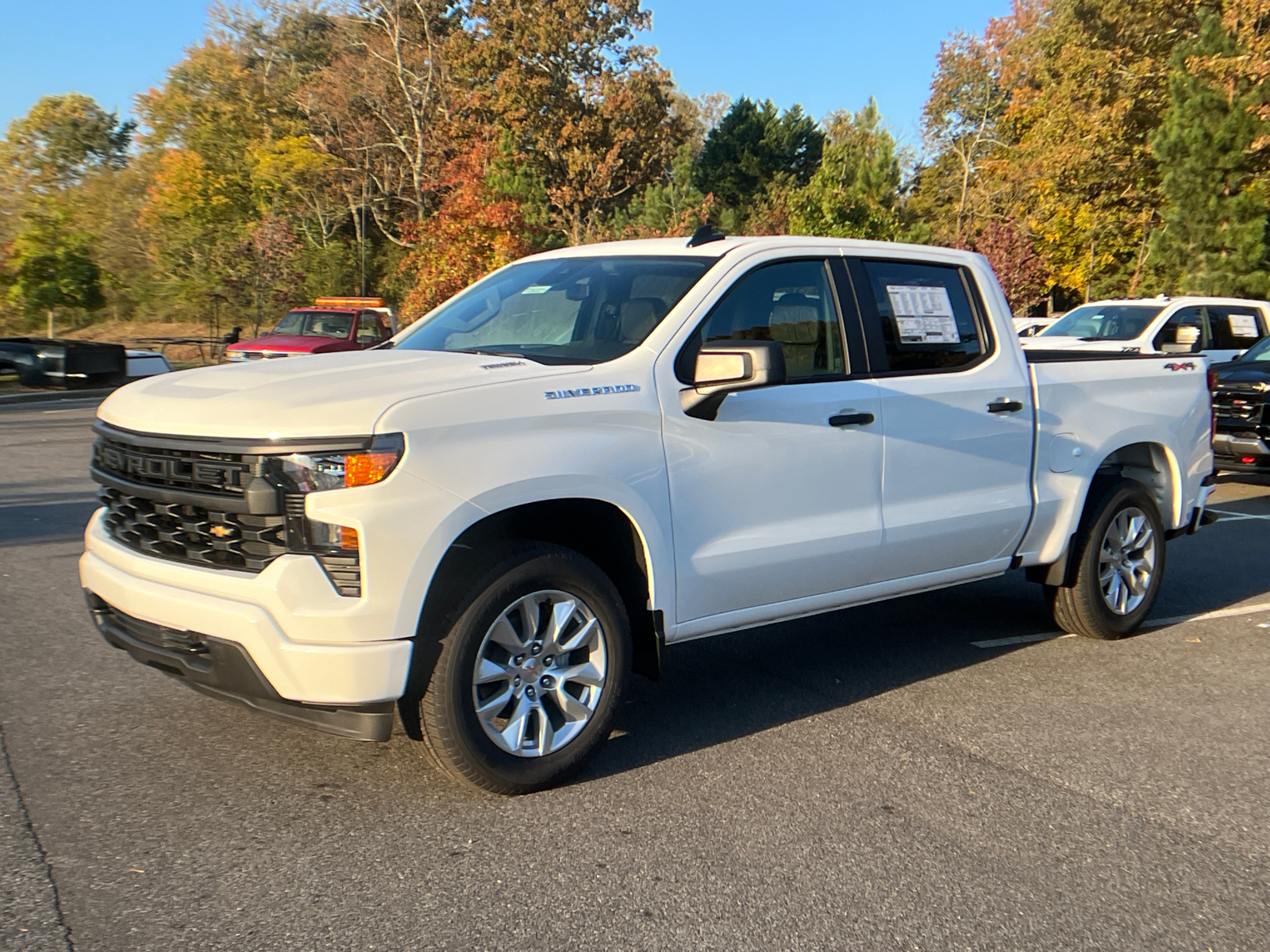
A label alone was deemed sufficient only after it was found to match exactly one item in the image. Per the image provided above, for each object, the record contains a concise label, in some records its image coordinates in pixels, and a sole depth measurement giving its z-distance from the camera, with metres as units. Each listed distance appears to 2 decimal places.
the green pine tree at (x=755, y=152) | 54.69
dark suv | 11.16
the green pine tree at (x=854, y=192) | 30.12
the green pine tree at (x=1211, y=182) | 25.17
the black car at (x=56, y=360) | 22.86
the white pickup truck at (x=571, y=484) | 3.75
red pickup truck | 19.83
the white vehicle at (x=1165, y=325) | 14.50
